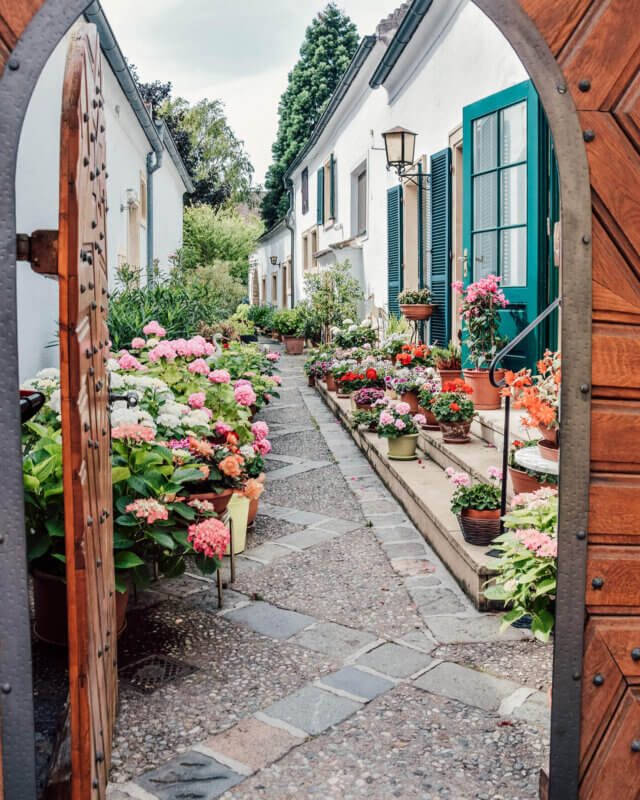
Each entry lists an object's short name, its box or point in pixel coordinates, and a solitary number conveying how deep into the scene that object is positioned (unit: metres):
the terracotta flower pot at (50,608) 3.12
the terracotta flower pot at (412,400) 7.48
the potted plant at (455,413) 5.99
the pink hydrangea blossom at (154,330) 5.61
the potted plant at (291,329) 17.64
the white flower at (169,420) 3.90
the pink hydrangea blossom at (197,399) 4.54
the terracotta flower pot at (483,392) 6.38
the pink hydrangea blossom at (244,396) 5.10
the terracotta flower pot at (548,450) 3.98
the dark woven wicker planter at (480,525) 4.03
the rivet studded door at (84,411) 1.74
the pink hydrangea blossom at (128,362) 4.49
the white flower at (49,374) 3.85
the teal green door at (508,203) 5.72
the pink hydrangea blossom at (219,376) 5.07
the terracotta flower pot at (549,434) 4.00
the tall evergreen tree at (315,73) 29.17
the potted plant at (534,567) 2.51
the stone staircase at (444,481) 3.99
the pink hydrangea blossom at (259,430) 4.93
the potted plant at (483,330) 6.23
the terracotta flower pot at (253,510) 5.06
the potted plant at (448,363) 7.34
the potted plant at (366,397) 8.12
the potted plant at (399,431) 6.34
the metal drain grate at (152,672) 3.14
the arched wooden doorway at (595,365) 1.97
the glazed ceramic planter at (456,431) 6.05
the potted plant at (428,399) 6.71
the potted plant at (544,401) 3.97
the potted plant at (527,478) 4.04
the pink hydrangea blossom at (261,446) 4.87
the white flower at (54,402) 3.03
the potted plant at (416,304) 8.72
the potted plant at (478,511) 4.04
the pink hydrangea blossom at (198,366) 5.11
